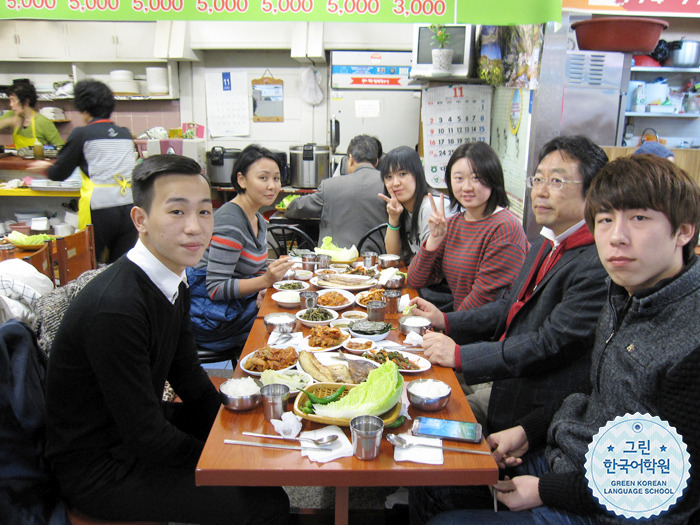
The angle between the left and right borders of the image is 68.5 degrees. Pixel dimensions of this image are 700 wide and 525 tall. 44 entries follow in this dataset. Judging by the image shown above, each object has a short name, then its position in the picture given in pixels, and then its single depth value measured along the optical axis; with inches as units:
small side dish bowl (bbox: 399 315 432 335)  82.0
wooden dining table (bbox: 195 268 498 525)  50.6
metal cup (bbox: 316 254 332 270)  124.7
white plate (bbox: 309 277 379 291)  107.5
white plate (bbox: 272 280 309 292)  105.9
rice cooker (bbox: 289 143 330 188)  243.0
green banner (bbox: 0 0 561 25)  96.3
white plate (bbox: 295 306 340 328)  85.3
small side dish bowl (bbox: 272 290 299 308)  95.0
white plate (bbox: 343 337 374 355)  74.2
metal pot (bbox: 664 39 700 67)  231.0
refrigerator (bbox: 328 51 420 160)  245.4
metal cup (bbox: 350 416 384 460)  51.6
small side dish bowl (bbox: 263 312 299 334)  82.3
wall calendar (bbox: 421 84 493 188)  205.2
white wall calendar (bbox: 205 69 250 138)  274.2
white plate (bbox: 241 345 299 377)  67.9
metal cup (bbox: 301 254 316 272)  121.9
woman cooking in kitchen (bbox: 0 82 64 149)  226.7
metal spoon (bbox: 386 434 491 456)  54.0
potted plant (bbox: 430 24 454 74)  189.9
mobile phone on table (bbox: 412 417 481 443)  55.6
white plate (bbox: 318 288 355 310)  95.3
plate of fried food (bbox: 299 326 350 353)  76.0
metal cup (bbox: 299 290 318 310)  94.2
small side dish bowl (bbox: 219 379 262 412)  60.2
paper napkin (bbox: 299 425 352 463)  52.3
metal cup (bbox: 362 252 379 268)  127.6
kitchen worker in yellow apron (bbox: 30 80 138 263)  174.7
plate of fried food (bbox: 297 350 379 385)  66.2
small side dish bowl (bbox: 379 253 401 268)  127.6
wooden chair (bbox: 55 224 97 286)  120.3
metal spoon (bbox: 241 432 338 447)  54.1
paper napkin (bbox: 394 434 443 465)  52.3
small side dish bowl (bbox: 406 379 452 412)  61.0
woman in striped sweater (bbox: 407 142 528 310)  99.7
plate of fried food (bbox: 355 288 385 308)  98.3
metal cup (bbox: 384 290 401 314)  94.0
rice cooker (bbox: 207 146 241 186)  248.5
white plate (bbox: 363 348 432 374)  69.9
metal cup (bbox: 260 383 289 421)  58.2
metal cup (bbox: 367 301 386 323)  88.0
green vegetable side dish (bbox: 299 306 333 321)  87.2
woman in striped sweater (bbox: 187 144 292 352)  108.5
